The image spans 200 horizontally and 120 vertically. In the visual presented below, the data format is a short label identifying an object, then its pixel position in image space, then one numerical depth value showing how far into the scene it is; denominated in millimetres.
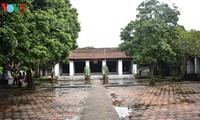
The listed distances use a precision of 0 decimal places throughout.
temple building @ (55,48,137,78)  27103
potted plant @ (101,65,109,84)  17802
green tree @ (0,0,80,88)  7225
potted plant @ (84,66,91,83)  19852
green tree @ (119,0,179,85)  14709
